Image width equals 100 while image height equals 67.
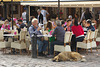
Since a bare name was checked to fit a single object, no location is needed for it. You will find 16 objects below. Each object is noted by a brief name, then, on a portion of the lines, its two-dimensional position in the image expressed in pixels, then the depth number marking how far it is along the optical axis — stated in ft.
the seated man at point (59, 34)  37.88
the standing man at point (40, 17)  66.69
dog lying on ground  35.45
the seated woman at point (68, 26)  44.36
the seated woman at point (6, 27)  47.67
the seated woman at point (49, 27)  41.71
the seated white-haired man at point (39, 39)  39.11
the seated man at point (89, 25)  44.72
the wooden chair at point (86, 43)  40.22
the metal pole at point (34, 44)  37.22
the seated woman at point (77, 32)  41.76
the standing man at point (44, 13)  70.47
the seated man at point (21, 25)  49.95
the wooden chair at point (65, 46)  37.16
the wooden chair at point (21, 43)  40.32
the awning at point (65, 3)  54.75
